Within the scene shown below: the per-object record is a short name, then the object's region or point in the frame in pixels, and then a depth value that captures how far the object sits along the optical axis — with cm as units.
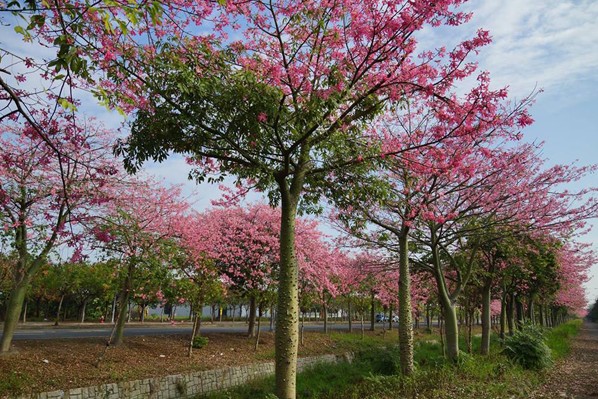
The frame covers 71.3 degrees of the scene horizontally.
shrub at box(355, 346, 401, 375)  1325
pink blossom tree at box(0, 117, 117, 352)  990
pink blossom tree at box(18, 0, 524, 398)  569
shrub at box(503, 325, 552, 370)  1272
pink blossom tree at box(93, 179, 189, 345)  1156
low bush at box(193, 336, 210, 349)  1533
